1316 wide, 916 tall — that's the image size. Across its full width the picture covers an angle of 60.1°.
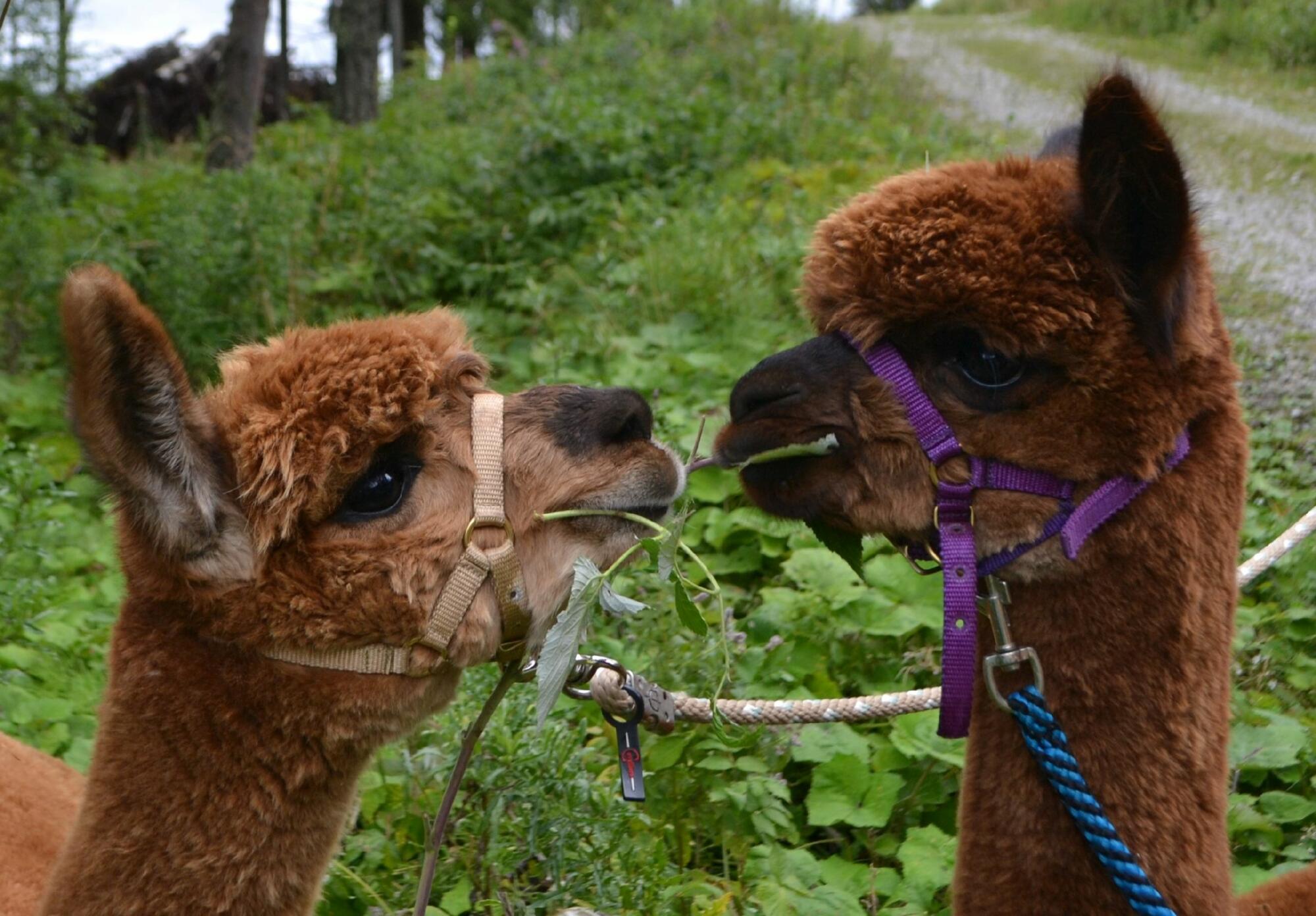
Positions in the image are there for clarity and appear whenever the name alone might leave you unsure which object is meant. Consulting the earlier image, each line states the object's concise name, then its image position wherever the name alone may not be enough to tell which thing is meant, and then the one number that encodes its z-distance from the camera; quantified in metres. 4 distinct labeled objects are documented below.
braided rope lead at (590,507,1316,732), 2.53
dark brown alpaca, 1.86
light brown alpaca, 1.85
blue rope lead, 1.80
